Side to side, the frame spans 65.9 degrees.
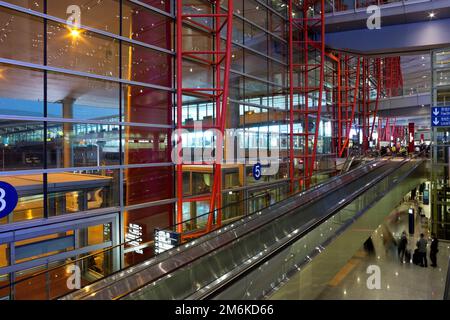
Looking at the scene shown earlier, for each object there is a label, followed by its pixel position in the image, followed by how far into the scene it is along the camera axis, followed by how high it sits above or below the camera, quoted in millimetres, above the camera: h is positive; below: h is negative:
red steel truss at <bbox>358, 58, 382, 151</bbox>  32172 +5231
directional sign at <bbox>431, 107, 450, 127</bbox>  16956 +1833
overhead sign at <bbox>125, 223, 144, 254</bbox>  9852 -2234
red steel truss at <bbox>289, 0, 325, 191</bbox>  16859 +4223
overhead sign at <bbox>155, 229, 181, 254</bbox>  7641 -1883
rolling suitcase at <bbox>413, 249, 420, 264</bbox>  15774 -4746
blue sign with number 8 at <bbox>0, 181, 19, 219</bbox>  7039 -860
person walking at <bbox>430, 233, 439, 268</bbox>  15430 -4396
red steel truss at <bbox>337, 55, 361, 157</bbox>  23375 +4574
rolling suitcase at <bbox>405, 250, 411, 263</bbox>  16609 -5057
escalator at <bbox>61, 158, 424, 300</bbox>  4805 -1745
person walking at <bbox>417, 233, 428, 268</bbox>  15433 -4425
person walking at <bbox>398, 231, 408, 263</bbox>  16672 -4607
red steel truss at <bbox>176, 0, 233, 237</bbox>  10266 +2673
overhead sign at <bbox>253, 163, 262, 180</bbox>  14173 -663
